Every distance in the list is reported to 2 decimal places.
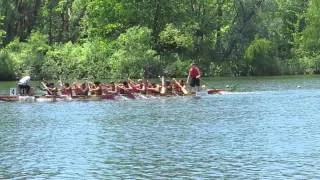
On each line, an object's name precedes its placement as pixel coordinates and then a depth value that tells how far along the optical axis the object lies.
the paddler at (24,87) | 46.47
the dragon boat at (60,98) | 45.84
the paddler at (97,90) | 46.09
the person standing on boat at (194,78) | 48.28
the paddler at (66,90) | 46.16
